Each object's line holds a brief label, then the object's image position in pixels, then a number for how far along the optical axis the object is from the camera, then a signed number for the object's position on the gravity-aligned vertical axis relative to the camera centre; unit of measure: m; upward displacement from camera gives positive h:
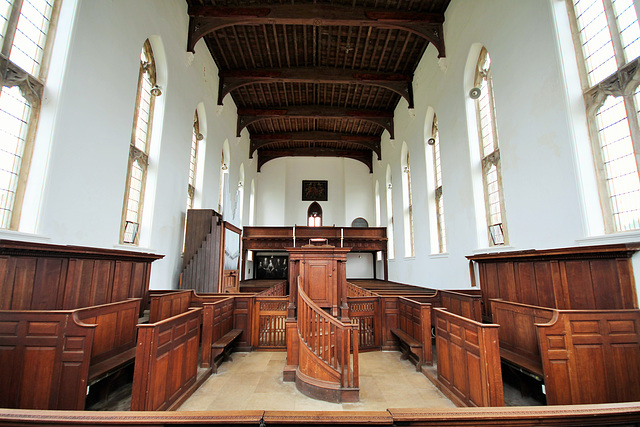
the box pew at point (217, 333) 4.26 -0.93
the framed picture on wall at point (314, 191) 17.30 +4.38
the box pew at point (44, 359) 2.60 -0.73
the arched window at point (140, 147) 5.59 +2.35
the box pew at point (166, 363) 2.55 -0.85
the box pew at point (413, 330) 4.32 -0.93
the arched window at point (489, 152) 5.78 +2.29
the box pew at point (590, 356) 2.85 -0.78
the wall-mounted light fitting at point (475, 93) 6.08 +3.44
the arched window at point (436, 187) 8.36 +2.30
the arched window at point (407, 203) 10.96 +2.37
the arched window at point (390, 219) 12.91 +2.22
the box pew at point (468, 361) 2.71 -0.87
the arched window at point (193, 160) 8.38 +3.06
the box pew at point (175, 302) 4.28 -0.49
